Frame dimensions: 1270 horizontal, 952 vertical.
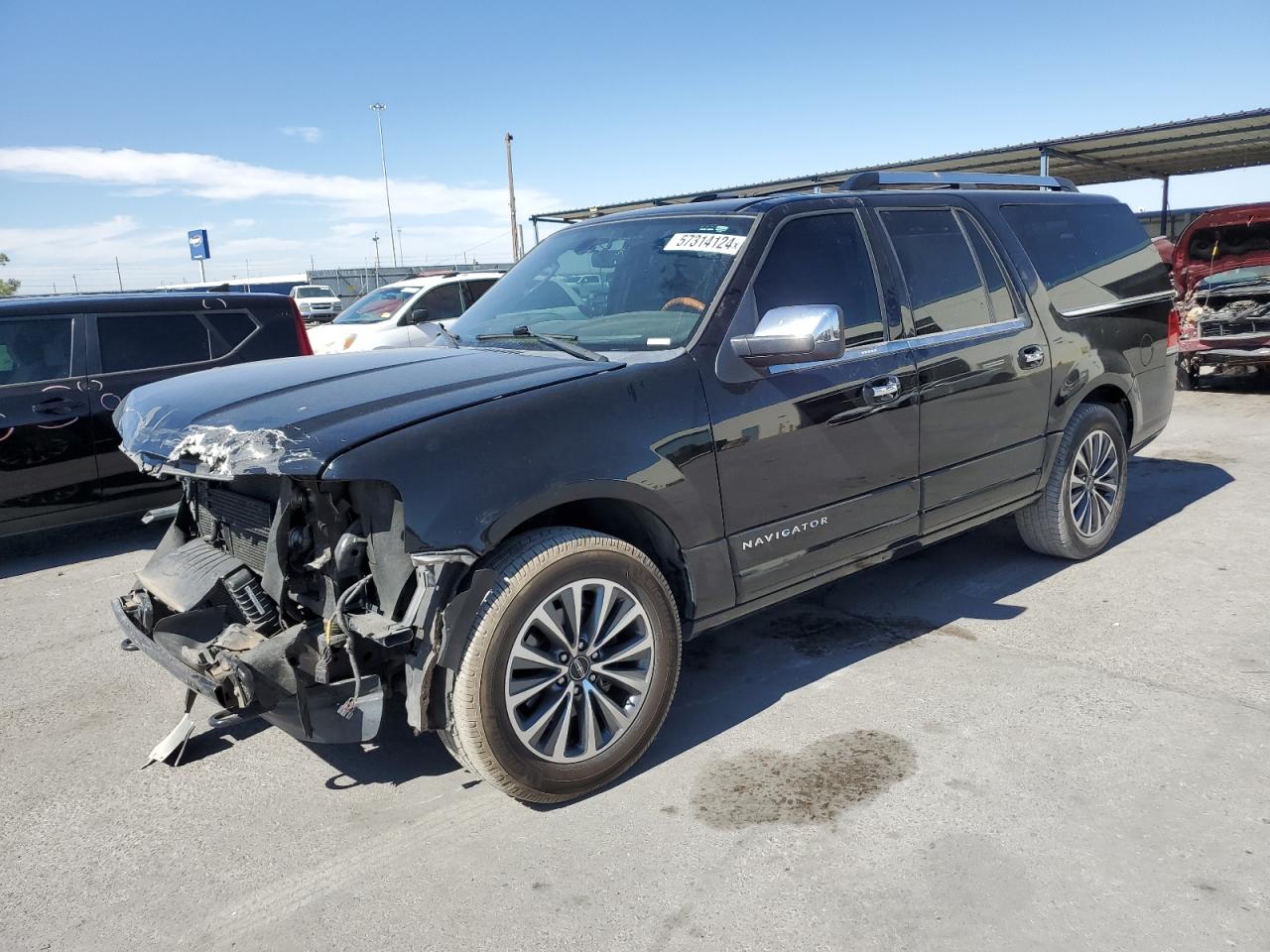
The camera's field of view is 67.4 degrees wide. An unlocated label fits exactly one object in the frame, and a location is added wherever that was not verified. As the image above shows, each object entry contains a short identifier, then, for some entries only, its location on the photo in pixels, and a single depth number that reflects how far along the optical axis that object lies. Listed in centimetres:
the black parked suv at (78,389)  614
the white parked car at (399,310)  1257
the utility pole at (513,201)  3594
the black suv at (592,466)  284
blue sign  3834
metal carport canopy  1586
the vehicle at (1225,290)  1084
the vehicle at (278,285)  3344
